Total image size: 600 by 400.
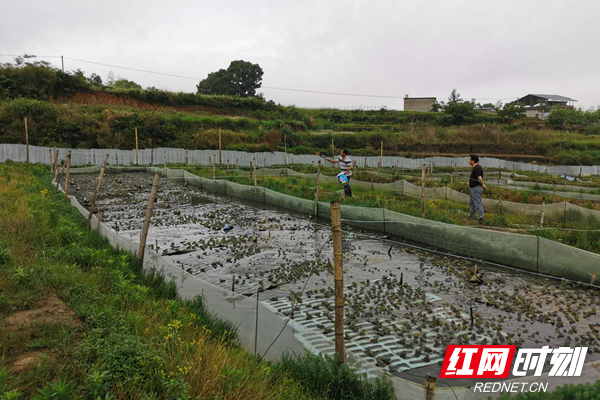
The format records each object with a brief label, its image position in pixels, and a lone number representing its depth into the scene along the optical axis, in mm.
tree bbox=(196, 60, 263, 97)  68125
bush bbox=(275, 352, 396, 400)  4012
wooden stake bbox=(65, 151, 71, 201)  13875
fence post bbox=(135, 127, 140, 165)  33106
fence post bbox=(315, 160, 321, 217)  14333
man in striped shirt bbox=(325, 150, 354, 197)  15529
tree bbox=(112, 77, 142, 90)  63325
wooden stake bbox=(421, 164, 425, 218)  11836
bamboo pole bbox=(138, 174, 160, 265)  7797
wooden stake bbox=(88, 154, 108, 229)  10256
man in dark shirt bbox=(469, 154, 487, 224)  11695
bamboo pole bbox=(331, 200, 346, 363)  4652
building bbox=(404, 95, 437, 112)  73894
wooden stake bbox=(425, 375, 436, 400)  3584
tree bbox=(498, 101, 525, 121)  57906
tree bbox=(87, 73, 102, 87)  74725
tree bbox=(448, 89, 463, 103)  71562
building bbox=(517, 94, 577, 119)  68500
